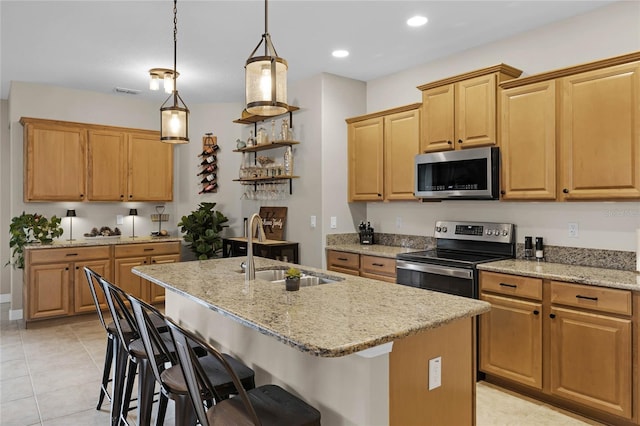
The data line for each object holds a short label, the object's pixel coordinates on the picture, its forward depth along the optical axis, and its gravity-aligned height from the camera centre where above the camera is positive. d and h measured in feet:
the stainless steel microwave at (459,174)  11.37 +1.06
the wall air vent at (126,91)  17.58 +5.04
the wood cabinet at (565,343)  8.37 -2.80
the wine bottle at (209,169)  20.17 +2.04
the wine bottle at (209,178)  20.20 +1.62
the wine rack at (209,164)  20.16 +2.29
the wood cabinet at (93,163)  16.33 +2.02
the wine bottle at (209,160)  20.26 +2.46
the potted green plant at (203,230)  18.54 -0.76
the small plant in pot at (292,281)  7.19 -1.13
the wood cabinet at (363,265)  13.14 -1.70
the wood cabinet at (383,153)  13.89 +2.01
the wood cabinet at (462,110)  11.37 +2.84
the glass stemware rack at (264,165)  16.35 +1.96
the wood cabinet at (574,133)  9.11 +1.81
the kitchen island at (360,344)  4.99 -1.69
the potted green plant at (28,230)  15.49 -0.64
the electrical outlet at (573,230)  10.78 -0.45
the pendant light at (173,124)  9.16 +1.88
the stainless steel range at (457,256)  10.94 -1.24
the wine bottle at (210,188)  20.07 +1.15
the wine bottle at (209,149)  20.12 +2.95
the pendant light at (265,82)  6.38 +1.93
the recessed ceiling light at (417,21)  10.97 +4.93
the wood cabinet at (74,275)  15.46 -2.32
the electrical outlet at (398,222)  15.37 -0.35
